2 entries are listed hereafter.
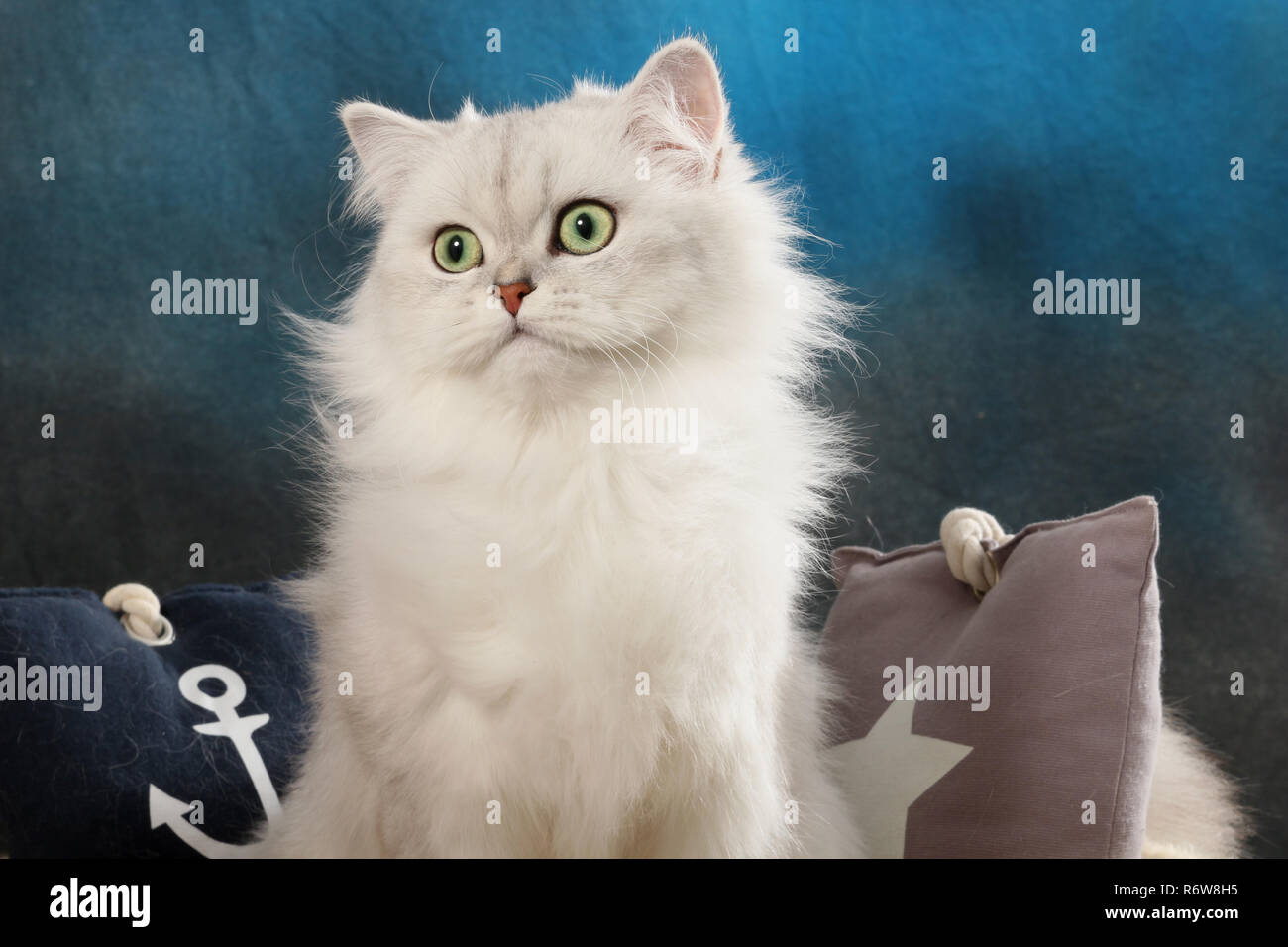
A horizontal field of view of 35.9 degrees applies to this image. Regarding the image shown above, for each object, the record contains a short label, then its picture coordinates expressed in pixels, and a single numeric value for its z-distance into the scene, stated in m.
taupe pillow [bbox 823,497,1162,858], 0.80
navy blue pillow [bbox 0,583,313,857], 0.89
